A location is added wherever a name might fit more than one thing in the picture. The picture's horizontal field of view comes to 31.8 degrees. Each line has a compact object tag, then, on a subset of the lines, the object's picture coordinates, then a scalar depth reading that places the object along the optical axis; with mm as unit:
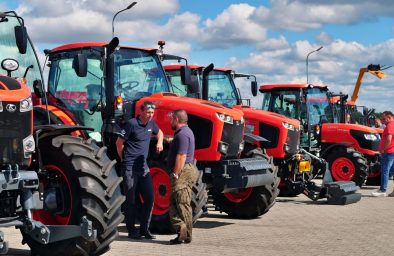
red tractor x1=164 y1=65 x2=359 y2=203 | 13664
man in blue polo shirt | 9273
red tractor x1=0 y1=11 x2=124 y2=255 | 6570
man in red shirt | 15406
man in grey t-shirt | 8836
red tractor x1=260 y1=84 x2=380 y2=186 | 16922
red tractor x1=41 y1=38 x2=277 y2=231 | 10133
